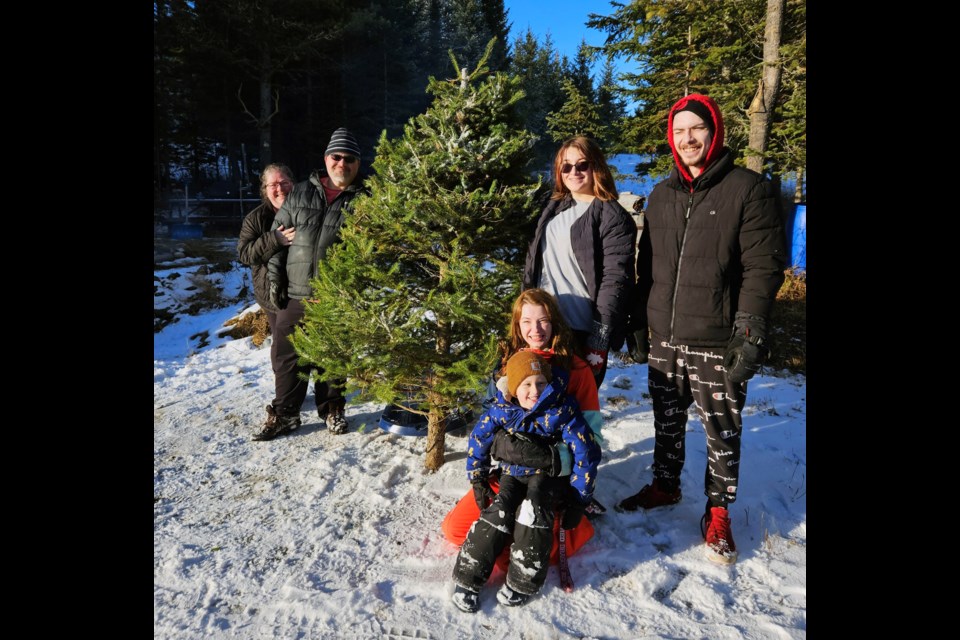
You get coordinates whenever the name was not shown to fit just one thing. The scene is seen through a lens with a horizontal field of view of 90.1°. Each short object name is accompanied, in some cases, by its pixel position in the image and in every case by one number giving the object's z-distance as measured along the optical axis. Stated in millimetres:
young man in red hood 2570
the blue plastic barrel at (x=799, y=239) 10629
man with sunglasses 4059
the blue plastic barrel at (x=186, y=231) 17109
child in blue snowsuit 2467
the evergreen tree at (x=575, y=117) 24625
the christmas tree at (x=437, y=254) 3057
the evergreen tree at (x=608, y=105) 35072
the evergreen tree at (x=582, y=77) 36656
